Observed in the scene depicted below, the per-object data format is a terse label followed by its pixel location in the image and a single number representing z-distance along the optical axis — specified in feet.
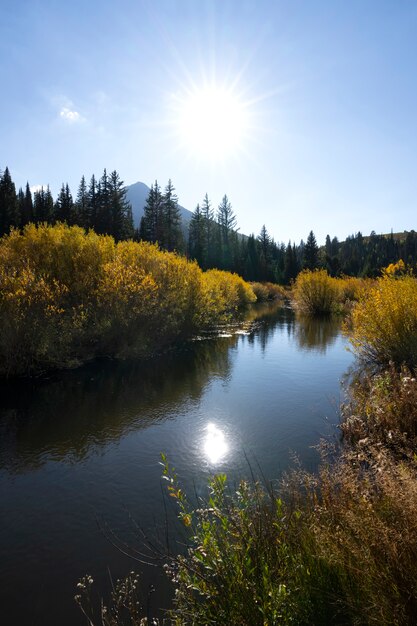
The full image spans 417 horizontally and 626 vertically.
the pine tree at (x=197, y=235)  196.65
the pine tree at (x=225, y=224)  243.97
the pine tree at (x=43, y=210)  180.34
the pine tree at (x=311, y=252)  215.31
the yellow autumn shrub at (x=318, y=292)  98.73
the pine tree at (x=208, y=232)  224.53
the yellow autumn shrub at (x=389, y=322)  33.74
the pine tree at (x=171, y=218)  190.47
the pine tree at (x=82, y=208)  175.52
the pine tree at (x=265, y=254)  216.74
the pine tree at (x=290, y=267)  221.25
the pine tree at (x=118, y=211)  166.88
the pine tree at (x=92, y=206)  172.76
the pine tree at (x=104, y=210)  167.22
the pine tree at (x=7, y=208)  163.94
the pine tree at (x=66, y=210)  174.47
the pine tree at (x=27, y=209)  188.96
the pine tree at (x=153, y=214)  189.37
